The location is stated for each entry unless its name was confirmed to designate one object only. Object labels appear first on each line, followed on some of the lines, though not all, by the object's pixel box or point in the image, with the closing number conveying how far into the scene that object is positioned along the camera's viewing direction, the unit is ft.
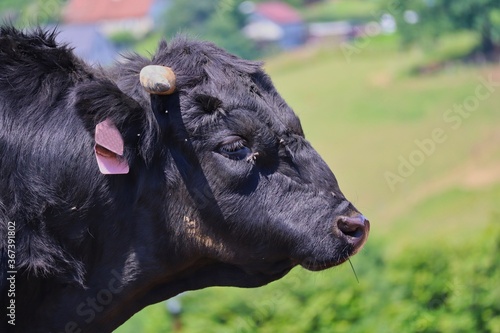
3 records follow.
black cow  18.30
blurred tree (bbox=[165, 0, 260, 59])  241.14
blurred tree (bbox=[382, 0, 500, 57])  215.72
